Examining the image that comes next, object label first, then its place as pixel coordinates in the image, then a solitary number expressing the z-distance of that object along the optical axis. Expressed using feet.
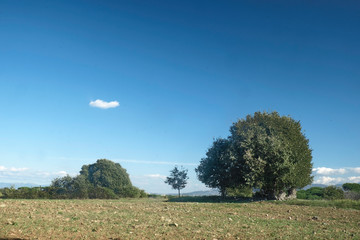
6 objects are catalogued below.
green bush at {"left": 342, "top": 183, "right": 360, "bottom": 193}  161.33
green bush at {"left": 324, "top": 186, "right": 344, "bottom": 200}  138.93
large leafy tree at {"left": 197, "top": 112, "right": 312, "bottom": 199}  104.42
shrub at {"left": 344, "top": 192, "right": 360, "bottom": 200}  124.41
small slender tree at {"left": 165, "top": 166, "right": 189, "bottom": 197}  181.06
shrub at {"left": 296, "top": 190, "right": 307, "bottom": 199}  149.59
